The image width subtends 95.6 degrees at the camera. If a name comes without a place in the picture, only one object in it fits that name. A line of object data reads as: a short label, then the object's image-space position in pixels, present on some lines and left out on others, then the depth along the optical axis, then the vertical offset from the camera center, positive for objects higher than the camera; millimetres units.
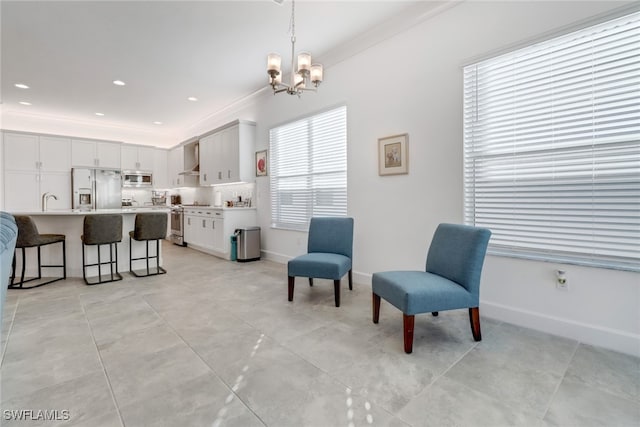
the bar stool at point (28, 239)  3586 -374
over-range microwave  7887 +865
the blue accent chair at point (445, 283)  2133 -606
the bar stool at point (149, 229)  4262 -288
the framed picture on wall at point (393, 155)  3328 +630
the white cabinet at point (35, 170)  6320 +917
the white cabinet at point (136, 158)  7793 +1447
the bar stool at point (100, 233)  3869 -318
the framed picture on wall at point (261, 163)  5473 +880
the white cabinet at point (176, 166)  7953 +1236
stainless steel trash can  5281 -623
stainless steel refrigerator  7004 +553
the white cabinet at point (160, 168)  8398 +1206
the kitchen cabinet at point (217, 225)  5457 -331
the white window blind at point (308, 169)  4199 +631
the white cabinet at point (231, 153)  5625 +1150
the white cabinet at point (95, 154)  7023 +1425
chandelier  2627 +1289
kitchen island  4191 -547
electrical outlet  2355 -605
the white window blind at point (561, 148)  2127 +491
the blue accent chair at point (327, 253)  3057 -553
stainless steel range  7227 -403
